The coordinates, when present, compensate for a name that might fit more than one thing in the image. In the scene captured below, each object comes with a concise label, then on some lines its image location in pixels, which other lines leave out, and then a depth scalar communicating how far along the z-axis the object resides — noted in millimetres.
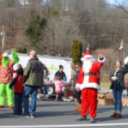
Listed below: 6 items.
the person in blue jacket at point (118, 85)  11023
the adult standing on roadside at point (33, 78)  10352
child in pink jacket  18203
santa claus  9617
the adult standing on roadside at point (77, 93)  11970
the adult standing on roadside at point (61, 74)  18656
